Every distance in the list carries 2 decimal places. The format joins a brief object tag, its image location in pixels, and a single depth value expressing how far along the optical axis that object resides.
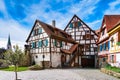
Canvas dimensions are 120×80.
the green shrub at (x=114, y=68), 8.41
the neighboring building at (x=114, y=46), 9.84
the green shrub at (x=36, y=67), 11.95
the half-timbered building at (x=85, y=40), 17.81
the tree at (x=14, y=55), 7.04
